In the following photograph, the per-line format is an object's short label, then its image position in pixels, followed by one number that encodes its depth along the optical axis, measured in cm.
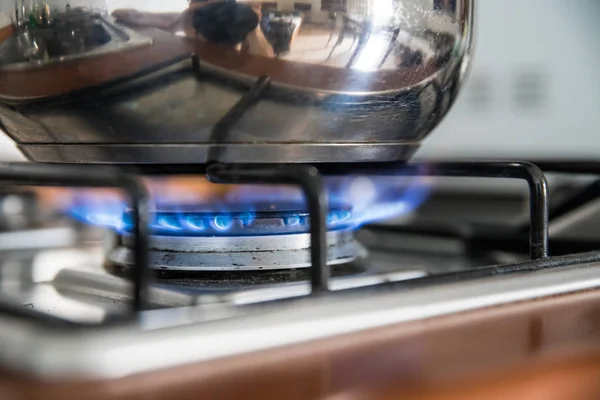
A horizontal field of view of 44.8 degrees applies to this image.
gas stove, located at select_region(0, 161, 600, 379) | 28
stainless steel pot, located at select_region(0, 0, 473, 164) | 41
